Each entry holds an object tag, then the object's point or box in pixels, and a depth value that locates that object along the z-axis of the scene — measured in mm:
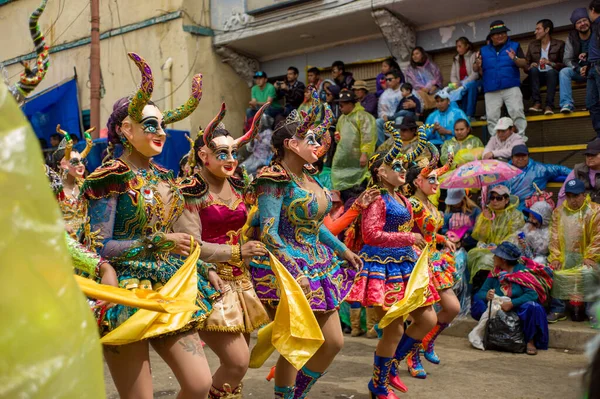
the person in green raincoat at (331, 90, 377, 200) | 10977
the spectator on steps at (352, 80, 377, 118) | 11711
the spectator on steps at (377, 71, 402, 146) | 11258
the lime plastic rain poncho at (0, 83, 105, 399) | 1146
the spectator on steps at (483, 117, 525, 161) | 9750
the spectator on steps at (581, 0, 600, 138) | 9102
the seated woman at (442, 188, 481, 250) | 9391
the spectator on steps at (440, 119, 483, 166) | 10133
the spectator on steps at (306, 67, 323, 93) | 12836
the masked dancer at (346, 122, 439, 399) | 5873
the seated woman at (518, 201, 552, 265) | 8539
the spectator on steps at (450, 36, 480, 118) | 10867
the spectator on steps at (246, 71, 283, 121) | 13938
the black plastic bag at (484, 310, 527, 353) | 7699
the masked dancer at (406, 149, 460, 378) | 6648
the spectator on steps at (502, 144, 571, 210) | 9477
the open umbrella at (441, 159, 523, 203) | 8766
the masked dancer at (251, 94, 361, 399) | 4906
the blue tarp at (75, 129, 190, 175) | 13156
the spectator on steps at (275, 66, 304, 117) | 12812
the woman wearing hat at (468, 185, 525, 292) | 8695
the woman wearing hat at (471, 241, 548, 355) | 7703
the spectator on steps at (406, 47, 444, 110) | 11580
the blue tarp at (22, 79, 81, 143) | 16188
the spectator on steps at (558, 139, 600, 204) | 8328
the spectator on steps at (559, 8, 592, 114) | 9602
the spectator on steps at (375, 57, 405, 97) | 11789
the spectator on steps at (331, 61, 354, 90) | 12094
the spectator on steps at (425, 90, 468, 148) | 10391
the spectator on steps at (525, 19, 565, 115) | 10172
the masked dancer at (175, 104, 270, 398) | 4336
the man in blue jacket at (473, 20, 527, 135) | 10258
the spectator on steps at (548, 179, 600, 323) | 7840
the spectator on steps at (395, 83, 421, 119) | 10625
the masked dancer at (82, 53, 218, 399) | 3719
